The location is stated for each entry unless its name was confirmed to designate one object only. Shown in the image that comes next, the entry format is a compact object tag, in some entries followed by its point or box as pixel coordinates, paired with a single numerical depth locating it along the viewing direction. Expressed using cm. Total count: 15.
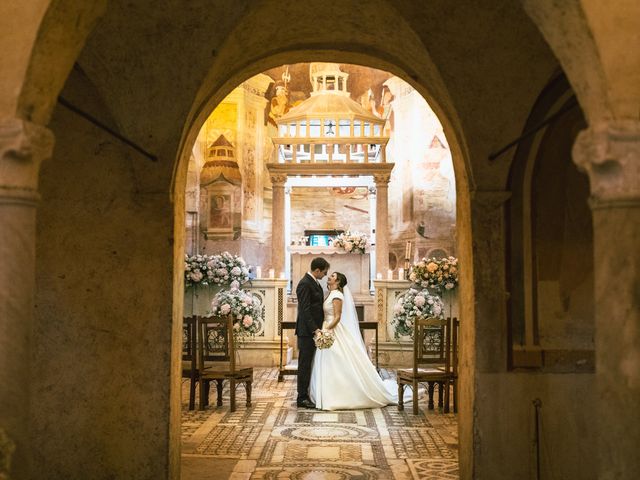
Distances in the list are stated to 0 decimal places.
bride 929
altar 1501
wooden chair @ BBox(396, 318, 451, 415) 876
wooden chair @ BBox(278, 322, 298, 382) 1098
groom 947
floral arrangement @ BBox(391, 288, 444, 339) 1071
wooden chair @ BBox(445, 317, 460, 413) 877
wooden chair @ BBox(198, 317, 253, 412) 880
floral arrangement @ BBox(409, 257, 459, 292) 1187
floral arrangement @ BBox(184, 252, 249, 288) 1161
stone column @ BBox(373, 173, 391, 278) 1508
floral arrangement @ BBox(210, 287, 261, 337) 1001
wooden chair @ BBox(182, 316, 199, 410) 879
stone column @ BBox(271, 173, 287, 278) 1540
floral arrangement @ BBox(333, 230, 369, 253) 1466
